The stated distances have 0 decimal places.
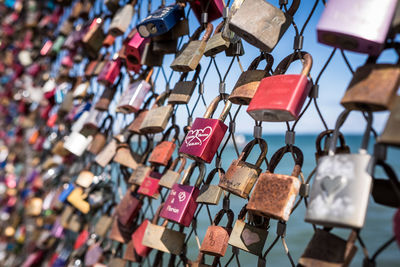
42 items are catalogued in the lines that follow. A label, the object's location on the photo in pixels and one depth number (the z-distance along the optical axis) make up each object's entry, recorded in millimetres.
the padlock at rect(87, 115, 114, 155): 1096
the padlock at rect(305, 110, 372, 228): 355
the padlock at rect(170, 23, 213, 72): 680
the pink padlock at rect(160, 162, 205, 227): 626
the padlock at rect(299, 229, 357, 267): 390
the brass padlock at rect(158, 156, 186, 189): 719
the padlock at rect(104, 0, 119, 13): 1110
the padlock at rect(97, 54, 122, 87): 1036
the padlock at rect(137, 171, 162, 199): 770
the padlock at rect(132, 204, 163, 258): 775
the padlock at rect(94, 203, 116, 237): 1001
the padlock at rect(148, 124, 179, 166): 738
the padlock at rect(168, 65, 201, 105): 720
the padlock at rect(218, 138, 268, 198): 517
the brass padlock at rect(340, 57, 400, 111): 355
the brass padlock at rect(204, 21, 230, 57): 617
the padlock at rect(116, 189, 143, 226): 859
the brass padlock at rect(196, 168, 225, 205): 583
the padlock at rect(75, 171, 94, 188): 1094
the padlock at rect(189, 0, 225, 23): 691
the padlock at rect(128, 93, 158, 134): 854
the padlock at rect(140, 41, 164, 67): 835
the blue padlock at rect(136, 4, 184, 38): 714
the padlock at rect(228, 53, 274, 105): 528
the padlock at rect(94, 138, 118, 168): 985
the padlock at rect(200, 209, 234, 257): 571
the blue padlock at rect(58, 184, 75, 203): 1146
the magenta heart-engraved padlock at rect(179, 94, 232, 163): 575
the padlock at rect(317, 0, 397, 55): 370
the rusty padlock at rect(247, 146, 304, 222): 438
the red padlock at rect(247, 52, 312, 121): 439
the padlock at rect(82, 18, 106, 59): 1193
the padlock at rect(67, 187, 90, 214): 1092
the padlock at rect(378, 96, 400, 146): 337
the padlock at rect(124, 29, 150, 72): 845
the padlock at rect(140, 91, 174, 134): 745
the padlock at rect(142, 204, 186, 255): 677
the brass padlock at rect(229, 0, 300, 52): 490
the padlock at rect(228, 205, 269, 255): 517
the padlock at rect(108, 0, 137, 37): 975
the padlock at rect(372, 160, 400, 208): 389
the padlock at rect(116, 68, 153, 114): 861
